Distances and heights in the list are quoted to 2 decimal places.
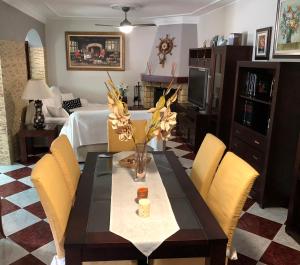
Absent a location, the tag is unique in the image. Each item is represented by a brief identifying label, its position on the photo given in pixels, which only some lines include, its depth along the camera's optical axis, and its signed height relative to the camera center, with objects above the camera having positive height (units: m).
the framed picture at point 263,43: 3.45 +0.27
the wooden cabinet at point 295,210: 2.41 -1.20
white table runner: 1.35 -0.78
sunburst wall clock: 6.31 +0.37
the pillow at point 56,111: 4.66 -0.77
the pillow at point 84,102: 6.64 -0.88
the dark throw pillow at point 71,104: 6.20 -0.88
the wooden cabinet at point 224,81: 3.85 -0.22
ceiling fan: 4.73 +0.61
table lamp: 3.93 -0.44
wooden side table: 4.02 -0.99
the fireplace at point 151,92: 6.92 -0.68
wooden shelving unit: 2.71 -0.60
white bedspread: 3.77 -0.82
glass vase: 1.94 -0.64
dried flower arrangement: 1.85 -0.34
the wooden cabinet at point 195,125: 4.43 -0.93
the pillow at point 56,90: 6.21 -0.59
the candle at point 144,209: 1.51 -0.74
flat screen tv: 4.66 -0.36
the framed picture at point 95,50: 6.88 +0.30
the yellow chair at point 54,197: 1.45 -0.70
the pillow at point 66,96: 6.44 -0.74
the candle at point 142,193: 1.66 -0.72
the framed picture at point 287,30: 2.96 +0.38
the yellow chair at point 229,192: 1.55 -0.71
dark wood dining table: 1.32 -0.78
